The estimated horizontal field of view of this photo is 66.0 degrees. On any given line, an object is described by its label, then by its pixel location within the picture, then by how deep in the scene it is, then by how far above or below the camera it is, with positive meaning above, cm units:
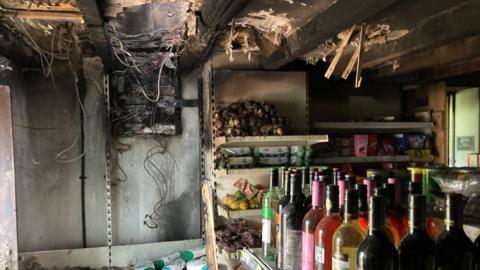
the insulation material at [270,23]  172 +52
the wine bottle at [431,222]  94 -25
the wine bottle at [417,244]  79 -26
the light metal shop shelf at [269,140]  216 -9
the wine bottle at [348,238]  90 -28
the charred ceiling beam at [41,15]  179 +56
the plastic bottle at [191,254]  275 -95
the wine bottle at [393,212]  99 -24
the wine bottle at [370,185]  104 -17
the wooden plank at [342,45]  163 +36
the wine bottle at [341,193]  104 -20
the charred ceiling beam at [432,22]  151 +47
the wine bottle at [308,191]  123 -25
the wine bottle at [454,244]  78 -26
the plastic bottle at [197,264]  259 -98
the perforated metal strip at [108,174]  278 -35
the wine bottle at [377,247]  80 -27
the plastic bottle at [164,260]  272 -99
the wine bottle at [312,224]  107 -29
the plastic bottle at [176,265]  265 -100
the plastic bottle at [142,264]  266 -100
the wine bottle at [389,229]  93 -27
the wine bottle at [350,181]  106 -17
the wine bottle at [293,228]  119 -34
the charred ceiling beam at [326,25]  123 +40
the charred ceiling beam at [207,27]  130 +44
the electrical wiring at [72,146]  277 -15
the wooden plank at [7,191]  240 -40
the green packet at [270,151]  237 -16
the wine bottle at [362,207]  95 -22
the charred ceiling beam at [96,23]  135 +45
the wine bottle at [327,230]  99 -28
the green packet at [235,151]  231 -16
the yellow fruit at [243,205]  231 -49
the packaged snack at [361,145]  290 -16
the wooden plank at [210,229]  226 -65
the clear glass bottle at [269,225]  147 -40
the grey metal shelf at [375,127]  281 -2
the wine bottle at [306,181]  146 -23
